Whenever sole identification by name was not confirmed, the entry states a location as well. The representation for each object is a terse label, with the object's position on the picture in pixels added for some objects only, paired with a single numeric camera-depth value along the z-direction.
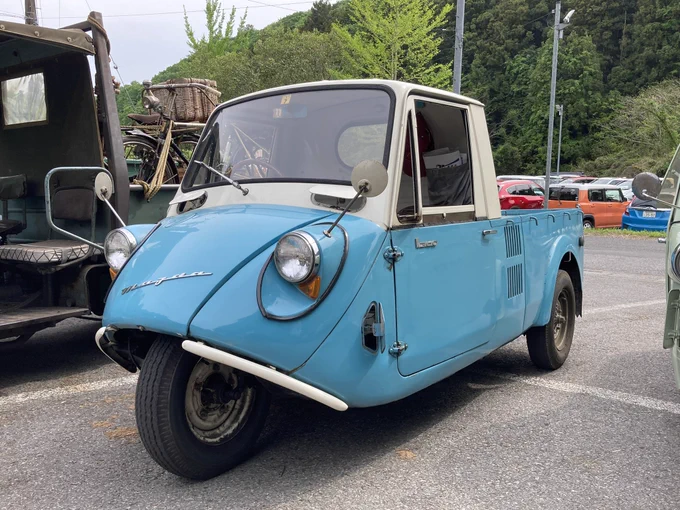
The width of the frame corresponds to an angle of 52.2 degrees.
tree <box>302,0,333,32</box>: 61.41
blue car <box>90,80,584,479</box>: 3.11
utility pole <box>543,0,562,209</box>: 29.37
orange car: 23.83
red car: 24.78
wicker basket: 8.34
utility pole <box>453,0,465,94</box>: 15.95
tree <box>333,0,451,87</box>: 24.69
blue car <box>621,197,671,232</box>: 20.67
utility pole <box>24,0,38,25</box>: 17.87
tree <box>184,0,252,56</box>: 32.16
